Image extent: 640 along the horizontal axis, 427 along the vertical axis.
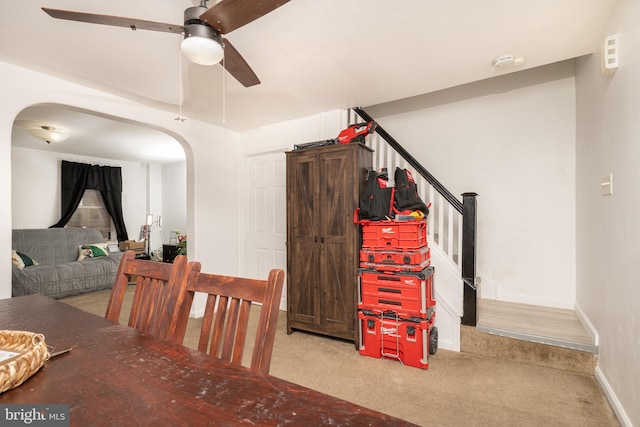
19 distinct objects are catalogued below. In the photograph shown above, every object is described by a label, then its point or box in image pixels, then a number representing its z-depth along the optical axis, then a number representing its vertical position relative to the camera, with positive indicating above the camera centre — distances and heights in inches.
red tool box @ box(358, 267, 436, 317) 95.8 -25.2
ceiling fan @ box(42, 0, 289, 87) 51.0 +35.1
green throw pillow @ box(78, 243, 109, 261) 203.6 -23.7
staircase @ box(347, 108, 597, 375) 90.4 -36.6
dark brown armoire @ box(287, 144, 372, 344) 110.9 -7.9
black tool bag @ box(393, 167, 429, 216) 103.1 +7.2
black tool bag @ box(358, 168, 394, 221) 105.0 +6.1
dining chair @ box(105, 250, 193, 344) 46.2 -12.6
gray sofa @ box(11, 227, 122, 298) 164.9 -29.8
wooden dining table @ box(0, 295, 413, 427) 24.5 -16.5
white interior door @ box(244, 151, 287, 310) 154.0 +0.9
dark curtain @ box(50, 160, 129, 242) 227.8 +24.8
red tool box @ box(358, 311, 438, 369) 94.1 -40.1
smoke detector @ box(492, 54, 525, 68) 90.7 +48.3
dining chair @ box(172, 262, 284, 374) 37.5 -13.0
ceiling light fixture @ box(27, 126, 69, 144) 155.3 +44.7
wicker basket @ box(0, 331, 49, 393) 27.3 -14.4
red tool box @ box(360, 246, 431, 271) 97.7 -14.5
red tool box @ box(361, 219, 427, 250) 98.9 -6.1
